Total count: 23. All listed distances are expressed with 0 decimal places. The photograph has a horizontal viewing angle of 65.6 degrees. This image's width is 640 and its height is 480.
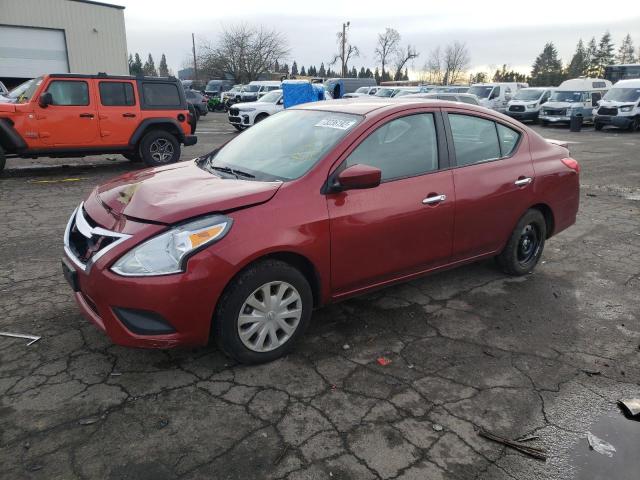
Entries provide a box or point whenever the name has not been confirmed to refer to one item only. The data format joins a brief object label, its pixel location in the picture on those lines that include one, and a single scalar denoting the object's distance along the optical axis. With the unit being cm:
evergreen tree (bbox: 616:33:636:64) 8044
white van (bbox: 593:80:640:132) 2161
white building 2911
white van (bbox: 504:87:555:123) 2572
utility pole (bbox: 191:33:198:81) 7003
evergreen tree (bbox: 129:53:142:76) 7680
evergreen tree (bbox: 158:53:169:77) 12926
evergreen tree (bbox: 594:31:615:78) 7929
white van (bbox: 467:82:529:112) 2736
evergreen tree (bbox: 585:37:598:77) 7152
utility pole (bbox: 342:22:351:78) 6612
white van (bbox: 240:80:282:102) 2927
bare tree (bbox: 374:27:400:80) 7769
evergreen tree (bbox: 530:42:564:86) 6694
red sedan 284
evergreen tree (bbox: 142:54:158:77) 10412
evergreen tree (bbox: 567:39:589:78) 7150
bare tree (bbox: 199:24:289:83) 5834
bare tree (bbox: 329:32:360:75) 6694
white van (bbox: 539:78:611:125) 2391
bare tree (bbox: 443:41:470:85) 7831
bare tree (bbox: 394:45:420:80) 7888
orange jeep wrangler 923
